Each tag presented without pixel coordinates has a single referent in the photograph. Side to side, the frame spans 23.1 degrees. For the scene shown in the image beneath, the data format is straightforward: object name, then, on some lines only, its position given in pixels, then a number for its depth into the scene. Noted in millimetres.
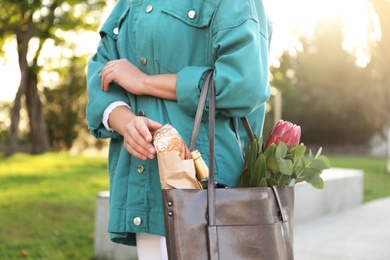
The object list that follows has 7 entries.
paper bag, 1900
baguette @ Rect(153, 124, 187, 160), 1911
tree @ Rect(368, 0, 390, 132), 18072
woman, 2009
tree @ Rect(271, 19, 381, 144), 38542
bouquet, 2037
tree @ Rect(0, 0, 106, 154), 19160
